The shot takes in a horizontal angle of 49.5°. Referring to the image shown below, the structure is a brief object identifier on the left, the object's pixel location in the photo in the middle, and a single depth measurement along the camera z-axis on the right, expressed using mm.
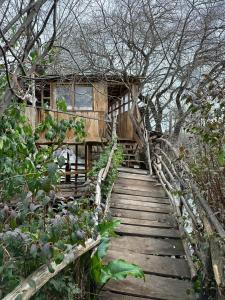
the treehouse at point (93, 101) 9141
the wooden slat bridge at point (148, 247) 2586
